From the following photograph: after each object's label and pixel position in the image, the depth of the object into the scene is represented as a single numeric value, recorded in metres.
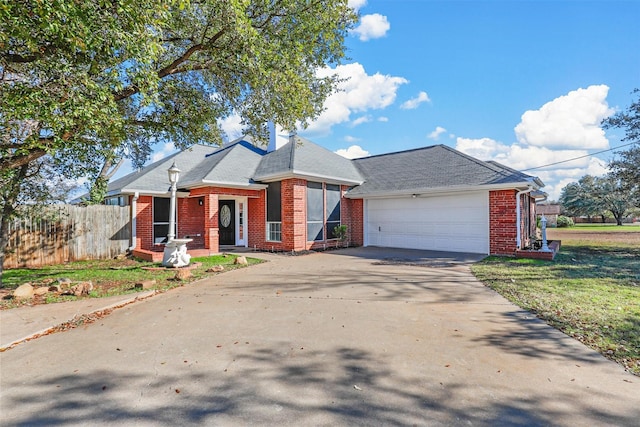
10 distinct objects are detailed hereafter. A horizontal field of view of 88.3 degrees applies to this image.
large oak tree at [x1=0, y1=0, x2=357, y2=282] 4.71
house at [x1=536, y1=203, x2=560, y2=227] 39.55
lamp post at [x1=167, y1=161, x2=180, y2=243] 9.52
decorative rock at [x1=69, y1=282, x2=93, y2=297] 6.49
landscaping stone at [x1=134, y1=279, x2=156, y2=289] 7.04
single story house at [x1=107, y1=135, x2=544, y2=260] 12.26
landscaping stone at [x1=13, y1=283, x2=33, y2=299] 6.13
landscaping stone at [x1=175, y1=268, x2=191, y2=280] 7.91
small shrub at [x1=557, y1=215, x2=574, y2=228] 38.22
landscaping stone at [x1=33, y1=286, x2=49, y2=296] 6.51
